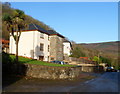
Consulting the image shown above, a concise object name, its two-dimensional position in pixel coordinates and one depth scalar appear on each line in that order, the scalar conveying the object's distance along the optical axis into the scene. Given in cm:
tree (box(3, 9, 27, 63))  1395
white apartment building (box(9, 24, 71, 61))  2370
